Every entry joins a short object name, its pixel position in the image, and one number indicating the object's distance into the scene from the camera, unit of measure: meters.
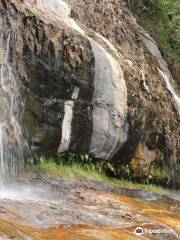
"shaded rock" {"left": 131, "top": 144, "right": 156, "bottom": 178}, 12.98
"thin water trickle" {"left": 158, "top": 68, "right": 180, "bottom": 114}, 14.59
